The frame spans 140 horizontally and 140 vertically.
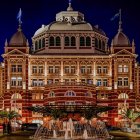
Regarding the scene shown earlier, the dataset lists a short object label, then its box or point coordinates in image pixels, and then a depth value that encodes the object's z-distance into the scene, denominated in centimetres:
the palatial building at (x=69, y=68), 9962
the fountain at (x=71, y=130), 5347
